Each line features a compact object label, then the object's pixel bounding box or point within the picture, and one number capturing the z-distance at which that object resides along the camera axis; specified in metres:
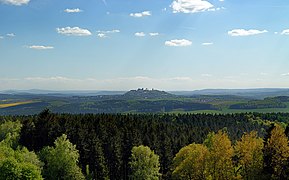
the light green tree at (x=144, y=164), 80.81
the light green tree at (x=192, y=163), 64.16
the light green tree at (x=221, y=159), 58.59
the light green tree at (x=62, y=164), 77.44
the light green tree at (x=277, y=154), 55.09
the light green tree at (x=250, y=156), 60.66
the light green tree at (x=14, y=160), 60.84
